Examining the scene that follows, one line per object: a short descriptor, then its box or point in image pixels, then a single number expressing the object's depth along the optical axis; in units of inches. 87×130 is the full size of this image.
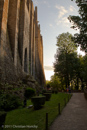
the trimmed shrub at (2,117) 173.3
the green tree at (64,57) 1339.8
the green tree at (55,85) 1737.2
